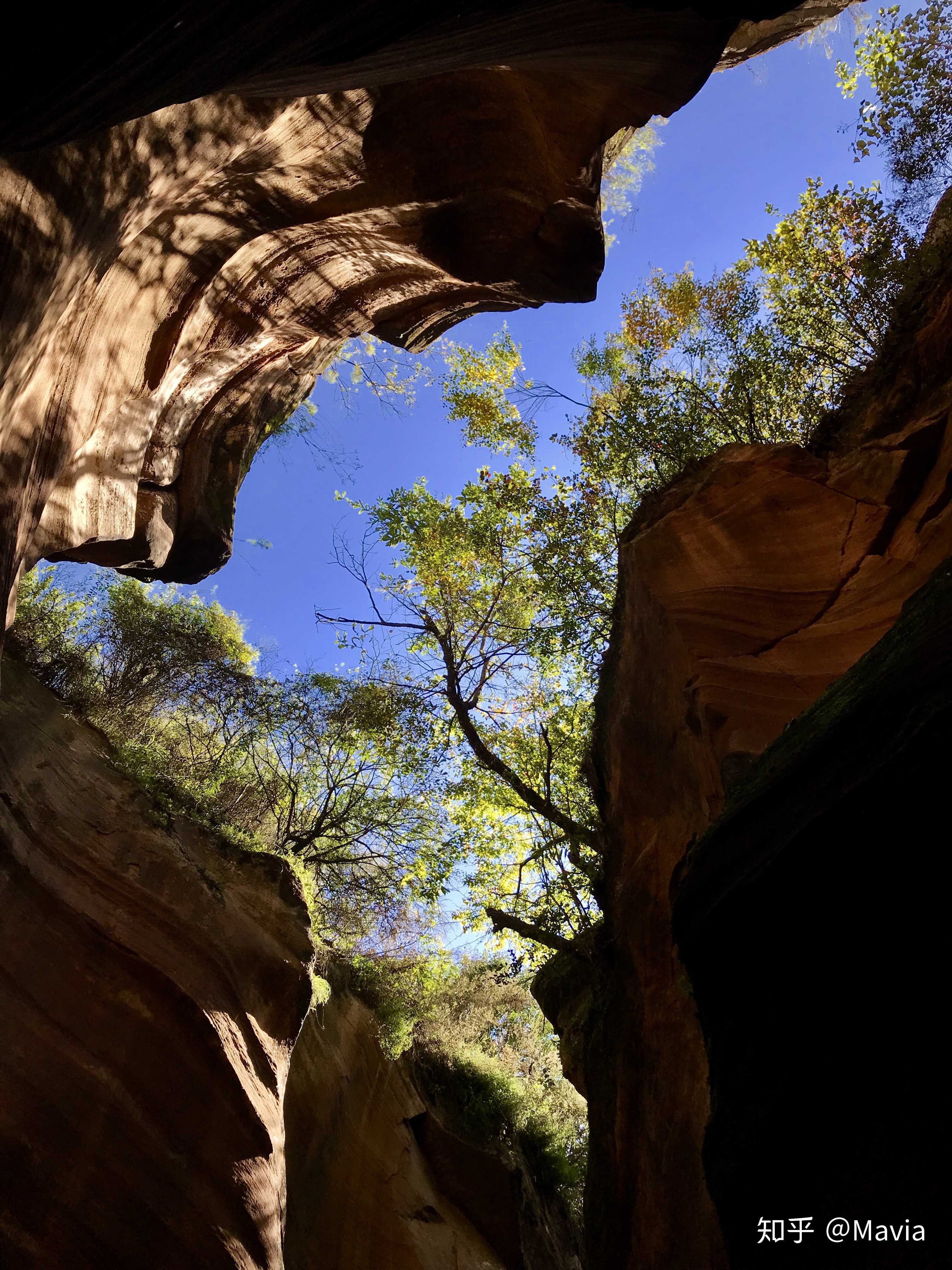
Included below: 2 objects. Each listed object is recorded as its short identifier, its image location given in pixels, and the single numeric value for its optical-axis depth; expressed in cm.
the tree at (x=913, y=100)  962
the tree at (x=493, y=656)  1248
